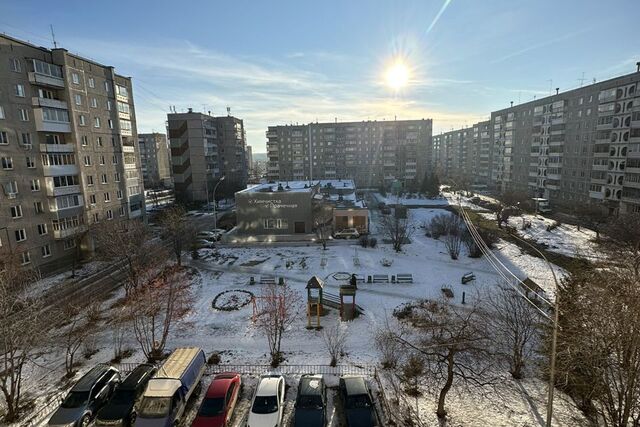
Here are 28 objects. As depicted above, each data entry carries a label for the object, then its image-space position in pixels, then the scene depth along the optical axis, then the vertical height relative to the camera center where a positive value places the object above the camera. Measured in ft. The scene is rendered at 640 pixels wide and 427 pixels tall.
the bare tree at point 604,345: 32.73 -19.11
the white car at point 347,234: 132.36 -28.30
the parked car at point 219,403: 40.11 -28.99
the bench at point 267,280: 86.86 -30.24
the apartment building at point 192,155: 223.92 +5.76
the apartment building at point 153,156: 376.89 +9.36
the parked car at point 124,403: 40.86 -29.09
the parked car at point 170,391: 39.68 -27.65
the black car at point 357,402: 39.93 -29.27
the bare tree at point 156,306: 57.21 -25.29
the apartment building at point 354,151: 301.22 +8.11
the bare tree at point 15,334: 42.73 -21.50
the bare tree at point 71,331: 52.90 -29.85
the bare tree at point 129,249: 80.48 -20.99
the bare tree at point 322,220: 131.03 -24.05
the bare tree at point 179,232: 102.78 -21.41
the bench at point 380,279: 89.25 -30.58
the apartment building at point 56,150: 93.25 +5.08
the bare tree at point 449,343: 40.40 -26.02
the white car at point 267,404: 40.19 -29.24
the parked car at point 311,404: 40.13 -29.28
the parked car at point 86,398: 40.29 -28.75
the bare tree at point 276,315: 55.93 -29.98
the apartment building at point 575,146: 157.07 +5.17
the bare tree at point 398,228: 116.26 -26.43
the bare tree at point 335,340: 54.24 -31.28
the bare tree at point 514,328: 49.32 -26.06
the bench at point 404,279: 88.49 -30.46
